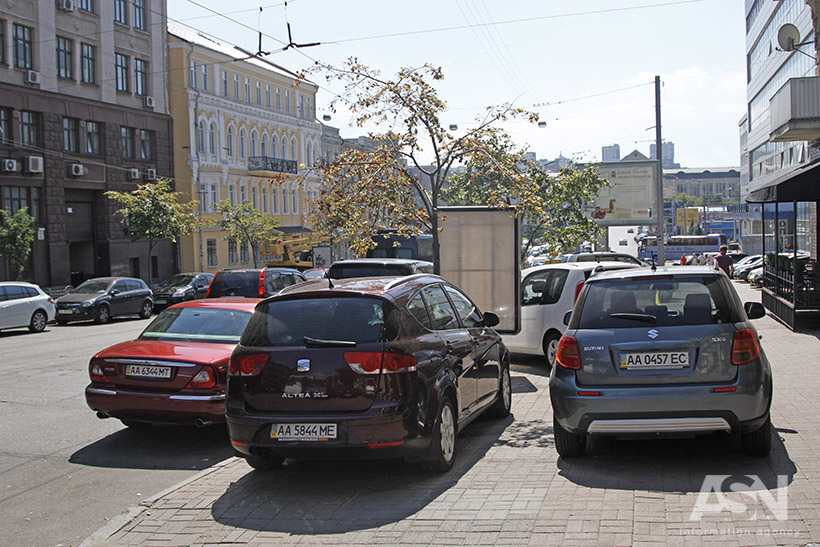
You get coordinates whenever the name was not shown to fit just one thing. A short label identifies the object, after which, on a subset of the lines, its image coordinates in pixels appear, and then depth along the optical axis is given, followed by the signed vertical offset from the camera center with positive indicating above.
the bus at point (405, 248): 28.34 -0.31
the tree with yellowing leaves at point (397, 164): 11.20 +1.03
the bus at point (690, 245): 78.31 -1.09
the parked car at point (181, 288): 31.11 -1.75
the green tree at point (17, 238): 29.88 +0.31
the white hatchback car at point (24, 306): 21.95 -1.64
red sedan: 7.82 -1.32
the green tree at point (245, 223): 47.97 +1.12
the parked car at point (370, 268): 13.33 -0.46
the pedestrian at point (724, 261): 26.30 -0.91
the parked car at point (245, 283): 19.64 -0.98
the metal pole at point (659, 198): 35.06 +1.62
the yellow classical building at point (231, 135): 49.62 +7.26
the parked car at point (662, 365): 6.12 -1.00
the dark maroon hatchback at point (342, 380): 6.05 -1.05
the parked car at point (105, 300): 25.64 -1.80
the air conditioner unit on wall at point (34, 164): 35.69 +3.56
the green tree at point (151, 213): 37.00 +1.41
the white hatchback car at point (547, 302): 12.95 -1.05
